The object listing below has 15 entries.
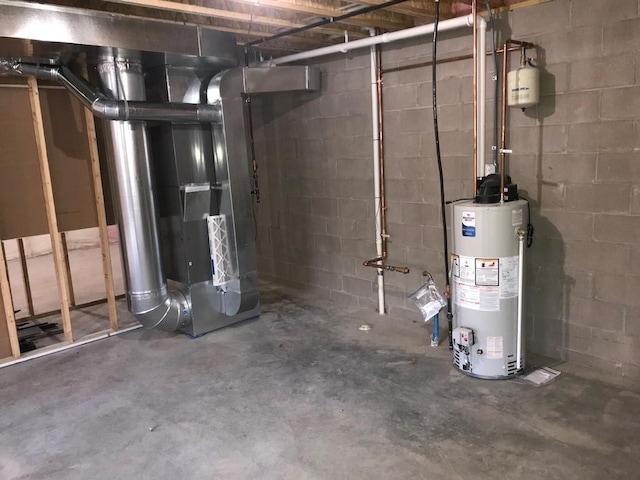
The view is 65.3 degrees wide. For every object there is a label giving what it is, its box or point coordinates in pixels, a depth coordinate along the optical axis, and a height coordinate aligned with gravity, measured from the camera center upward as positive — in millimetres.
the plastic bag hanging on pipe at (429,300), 3342 -925
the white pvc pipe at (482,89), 2930 +417
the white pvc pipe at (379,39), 3070 +888
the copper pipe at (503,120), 2864 +230
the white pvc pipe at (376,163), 3738 +20
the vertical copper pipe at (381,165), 3732 +1
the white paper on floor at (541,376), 2828 -1259
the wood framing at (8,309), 3389 -831
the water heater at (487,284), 2717 -692
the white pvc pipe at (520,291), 2744 -740
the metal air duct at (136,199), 3305 -133
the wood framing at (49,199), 3447 -99
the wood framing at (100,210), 3750 -216
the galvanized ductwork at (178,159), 3225 +130
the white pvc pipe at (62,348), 3501 -1200
